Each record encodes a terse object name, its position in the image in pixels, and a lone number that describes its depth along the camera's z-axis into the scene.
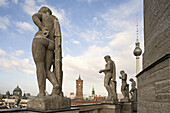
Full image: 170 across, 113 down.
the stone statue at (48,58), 3.81
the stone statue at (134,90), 17.09
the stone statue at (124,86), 13.90
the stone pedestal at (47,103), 3.52
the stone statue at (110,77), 9.06
